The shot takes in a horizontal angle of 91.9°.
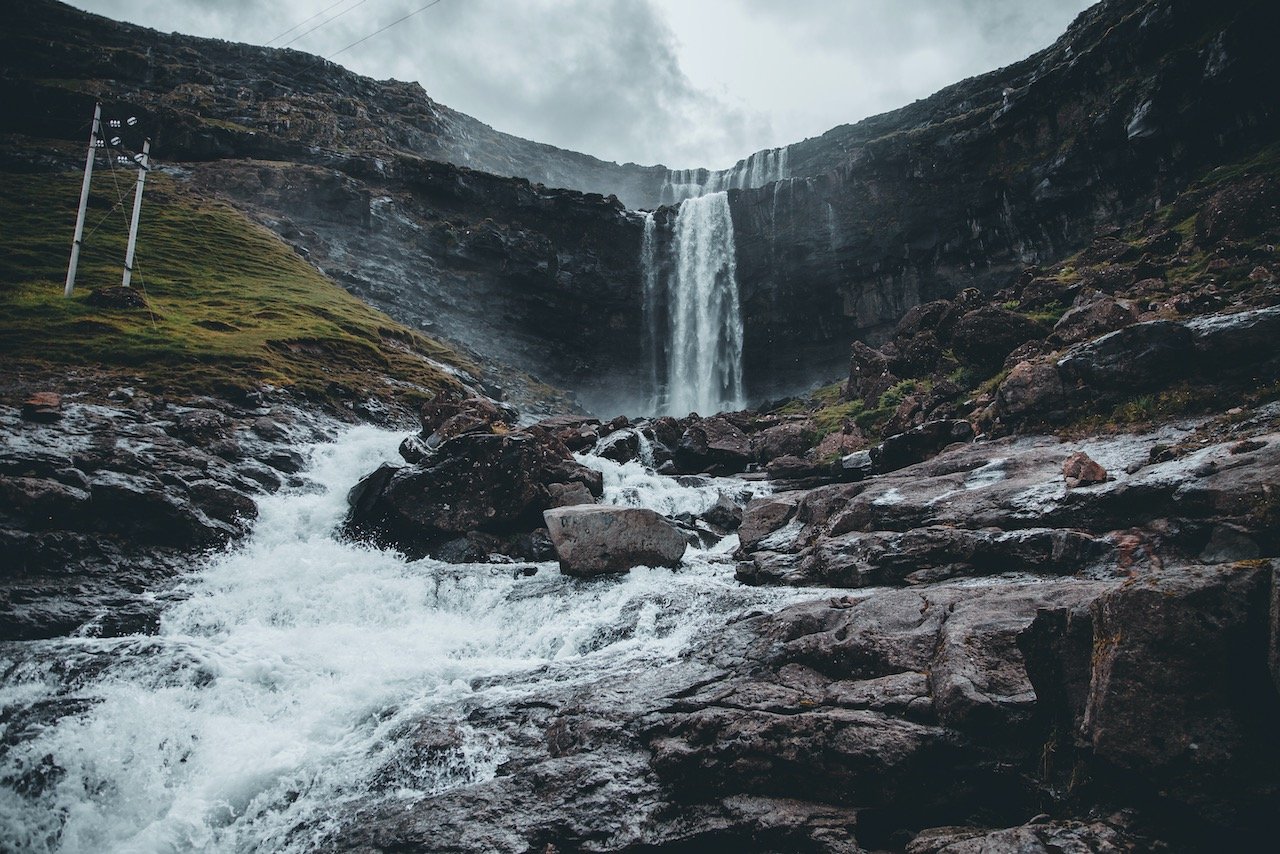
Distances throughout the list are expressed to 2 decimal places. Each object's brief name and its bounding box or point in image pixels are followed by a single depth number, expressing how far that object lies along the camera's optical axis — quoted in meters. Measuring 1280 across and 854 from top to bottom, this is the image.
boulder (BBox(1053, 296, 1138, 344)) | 18.44
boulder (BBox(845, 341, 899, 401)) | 28.86
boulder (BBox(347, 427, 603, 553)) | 18.39
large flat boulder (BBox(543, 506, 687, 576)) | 15.20
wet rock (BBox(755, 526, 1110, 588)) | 9.83
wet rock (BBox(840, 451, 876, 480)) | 21.72
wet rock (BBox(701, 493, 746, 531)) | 20.62
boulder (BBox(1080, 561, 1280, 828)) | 4.03
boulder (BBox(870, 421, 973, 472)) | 18.98
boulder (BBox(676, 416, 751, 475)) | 29.80
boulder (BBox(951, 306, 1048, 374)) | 22.69
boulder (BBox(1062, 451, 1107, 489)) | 11.06
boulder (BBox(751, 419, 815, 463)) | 29.03
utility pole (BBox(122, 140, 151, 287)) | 31.61
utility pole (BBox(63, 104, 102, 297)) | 28.81
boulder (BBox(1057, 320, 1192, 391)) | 14.12
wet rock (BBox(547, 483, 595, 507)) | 19.77
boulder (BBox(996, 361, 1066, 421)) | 16.38
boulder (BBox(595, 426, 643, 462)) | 28.25
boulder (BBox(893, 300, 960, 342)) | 28.52
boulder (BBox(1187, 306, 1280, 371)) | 12.86
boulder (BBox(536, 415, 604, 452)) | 30.17
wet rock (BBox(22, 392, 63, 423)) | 16.48
